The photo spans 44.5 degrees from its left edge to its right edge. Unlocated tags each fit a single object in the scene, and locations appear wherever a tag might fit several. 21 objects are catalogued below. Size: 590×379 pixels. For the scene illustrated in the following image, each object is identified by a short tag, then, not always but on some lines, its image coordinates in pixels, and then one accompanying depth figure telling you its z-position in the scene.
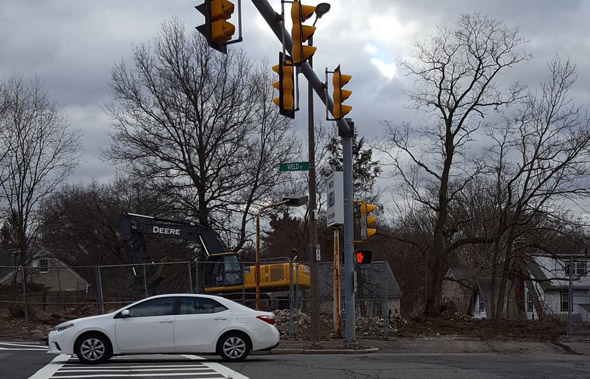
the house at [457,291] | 58.21
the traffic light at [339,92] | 14.24
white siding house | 21.06
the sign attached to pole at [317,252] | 18.88
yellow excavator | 28.31
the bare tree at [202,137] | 38.75
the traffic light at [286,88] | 11.44
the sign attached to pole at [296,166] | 18.23
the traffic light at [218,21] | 9.24
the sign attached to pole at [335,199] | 18.56
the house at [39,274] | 36.34
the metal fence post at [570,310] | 19.76
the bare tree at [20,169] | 37.16
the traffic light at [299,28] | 10.62
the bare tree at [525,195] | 28.08
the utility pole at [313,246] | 18.53
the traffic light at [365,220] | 18.39
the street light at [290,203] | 19.83
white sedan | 14.56
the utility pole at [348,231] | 18.27
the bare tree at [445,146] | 28.48
